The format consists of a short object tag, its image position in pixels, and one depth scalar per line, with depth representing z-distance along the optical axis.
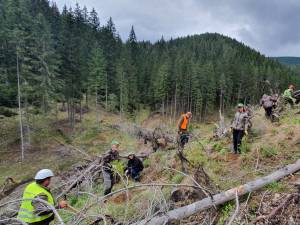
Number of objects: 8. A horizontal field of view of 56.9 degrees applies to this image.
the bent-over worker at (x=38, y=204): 4.77
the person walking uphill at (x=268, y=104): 11.18
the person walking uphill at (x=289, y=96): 12.48
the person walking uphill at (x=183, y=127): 11.48
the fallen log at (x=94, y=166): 8.85
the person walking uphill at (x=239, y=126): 9.16
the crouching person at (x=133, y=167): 10.09
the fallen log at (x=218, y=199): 5.02
